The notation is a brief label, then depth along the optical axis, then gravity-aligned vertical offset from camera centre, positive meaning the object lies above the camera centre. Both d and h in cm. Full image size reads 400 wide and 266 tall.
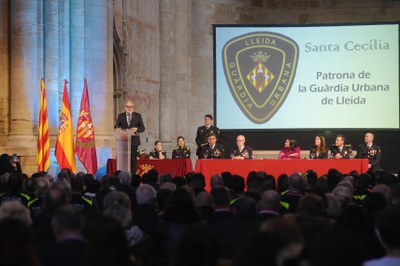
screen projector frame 2706 +79
